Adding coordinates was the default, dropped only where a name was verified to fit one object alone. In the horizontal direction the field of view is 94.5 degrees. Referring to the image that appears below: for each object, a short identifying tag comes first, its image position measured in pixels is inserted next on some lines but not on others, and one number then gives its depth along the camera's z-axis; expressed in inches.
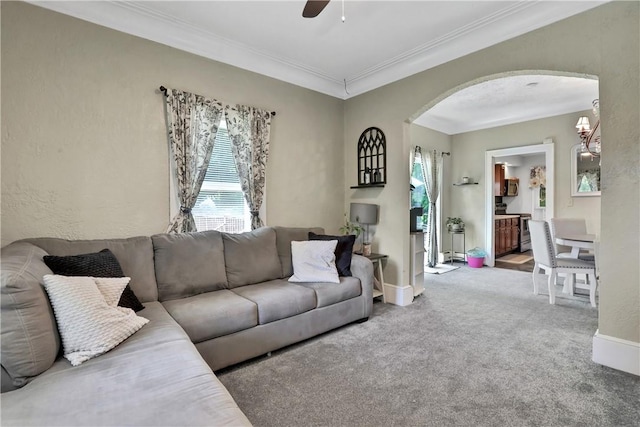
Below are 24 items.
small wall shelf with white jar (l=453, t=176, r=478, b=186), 246.3
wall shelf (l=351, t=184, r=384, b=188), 156.4
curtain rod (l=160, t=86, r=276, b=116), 111.3
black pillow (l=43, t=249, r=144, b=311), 72.2
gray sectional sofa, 43.5
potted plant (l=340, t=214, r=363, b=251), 163.8
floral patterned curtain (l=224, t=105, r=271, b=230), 130.6
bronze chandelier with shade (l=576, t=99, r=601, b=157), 155.5
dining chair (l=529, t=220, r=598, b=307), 143.4
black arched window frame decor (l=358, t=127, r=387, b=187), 155.1
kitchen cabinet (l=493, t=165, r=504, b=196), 295.1
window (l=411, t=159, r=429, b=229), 239.0
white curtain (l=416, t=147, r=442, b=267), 235.9
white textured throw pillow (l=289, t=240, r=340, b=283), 118.6
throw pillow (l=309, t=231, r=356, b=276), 126.1
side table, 149.9
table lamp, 151.1
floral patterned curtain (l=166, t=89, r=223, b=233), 113.7
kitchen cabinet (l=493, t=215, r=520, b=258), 265.1
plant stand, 250.2
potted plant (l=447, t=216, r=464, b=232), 249.3
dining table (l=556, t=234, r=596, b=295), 146.7
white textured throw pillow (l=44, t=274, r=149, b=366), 58.5
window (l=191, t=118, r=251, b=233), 126.0
